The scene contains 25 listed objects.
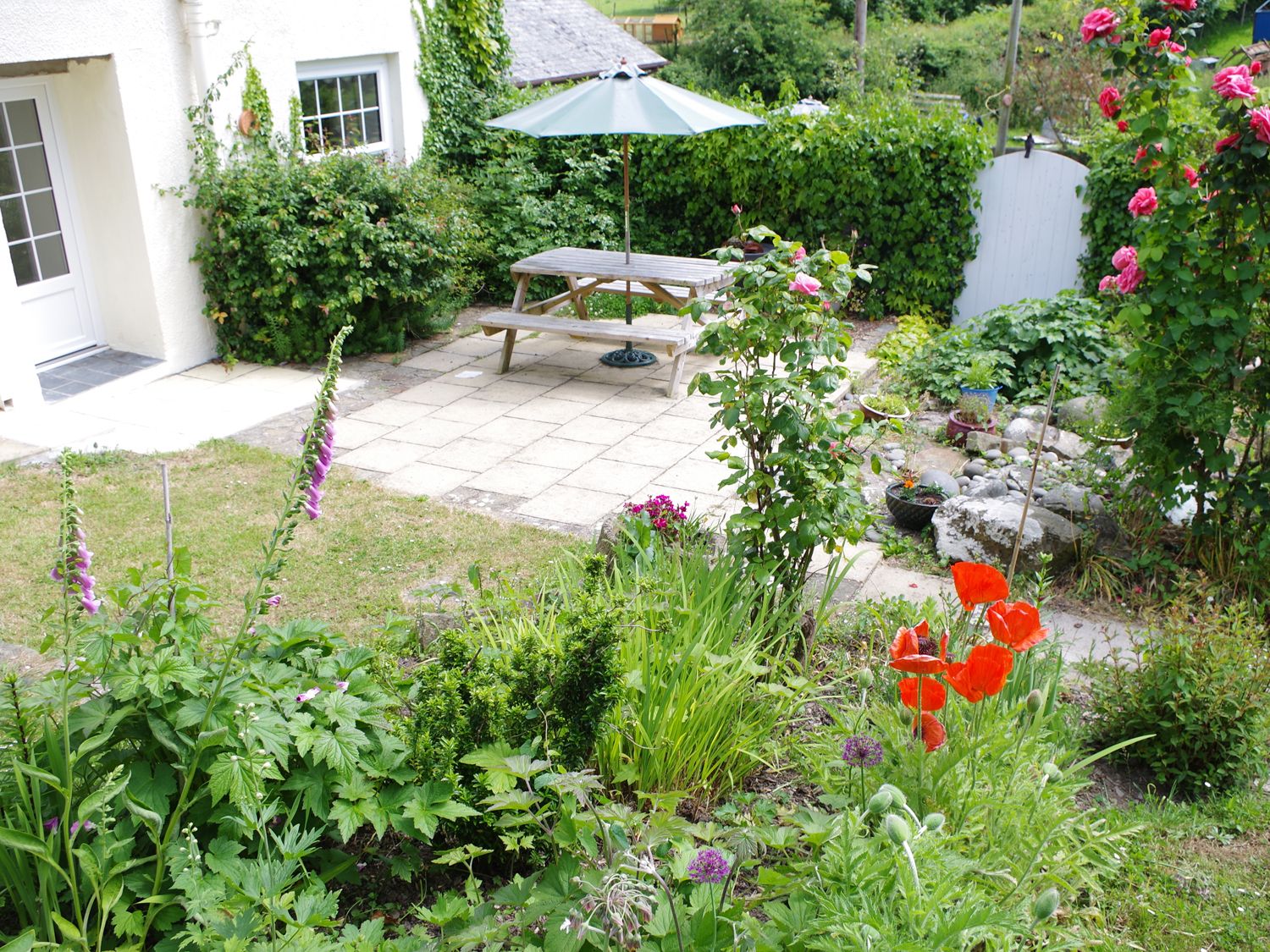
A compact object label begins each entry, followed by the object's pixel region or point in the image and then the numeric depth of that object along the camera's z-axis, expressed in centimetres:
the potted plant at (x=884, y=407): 653
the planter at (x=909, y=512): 505
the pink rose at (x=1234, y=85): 390
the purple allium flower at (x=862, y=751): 225
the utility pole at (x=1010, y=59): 1186
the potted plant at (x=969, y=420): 638
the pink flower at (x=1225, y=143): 402
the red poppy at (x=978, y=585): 219
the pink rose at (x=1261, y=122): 382
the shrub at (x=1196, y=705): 310
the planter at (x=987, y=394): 663
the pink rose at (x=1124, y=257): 449
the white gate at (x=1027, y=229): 851
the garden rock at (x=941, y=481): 536
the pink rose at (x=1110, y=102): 421
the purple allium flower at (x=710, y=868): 194
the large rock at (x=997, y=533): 457
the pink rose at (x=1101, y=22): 411
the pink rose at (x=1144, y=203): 420
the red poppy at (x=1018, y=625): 214
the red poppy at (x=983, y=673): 203
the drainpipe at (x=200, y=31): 713
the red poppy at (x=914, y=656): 199
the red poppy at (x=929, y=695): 210
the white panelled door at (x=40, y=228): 695
